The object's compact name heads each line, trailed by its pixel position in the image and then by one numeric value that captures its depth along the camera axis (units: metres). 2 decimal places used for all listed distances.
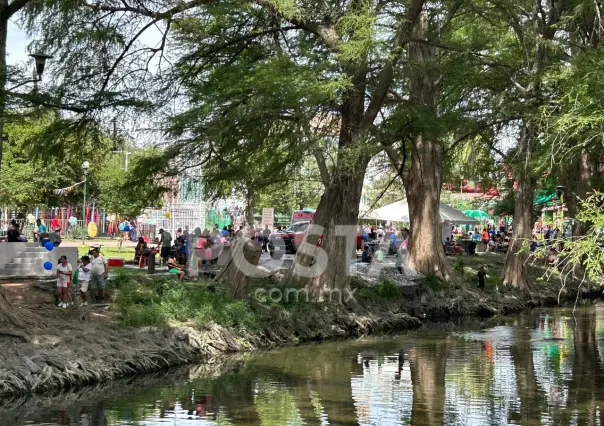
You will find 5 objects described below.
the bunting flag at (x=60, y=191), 50.44
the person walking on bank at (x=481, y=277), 31.90
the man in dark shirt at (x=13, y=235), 28.22
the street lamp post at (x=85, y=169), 39.38
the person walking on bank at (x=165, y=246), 30.48
